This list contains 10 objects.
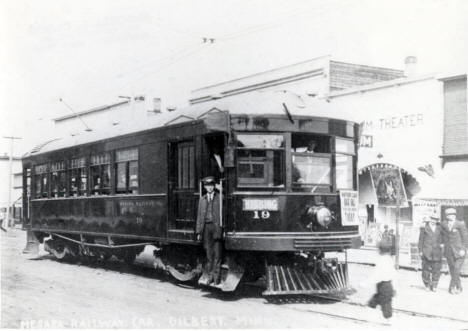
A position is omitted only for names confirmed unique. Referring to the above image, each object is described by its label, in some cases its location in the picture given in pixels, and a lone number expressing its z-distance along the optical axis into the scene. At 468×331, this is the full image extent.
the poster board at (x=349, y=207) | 9.81
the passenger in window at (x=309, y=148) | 9.80
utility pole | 40.74
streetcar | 9.38
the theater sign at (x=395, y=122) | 17.19
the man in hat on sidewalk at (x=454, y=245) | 10.95
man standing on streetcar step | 9.65
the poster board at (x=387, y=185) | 17.70
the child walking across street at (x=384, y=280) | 7.33
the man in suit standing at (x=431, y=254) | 11.38
